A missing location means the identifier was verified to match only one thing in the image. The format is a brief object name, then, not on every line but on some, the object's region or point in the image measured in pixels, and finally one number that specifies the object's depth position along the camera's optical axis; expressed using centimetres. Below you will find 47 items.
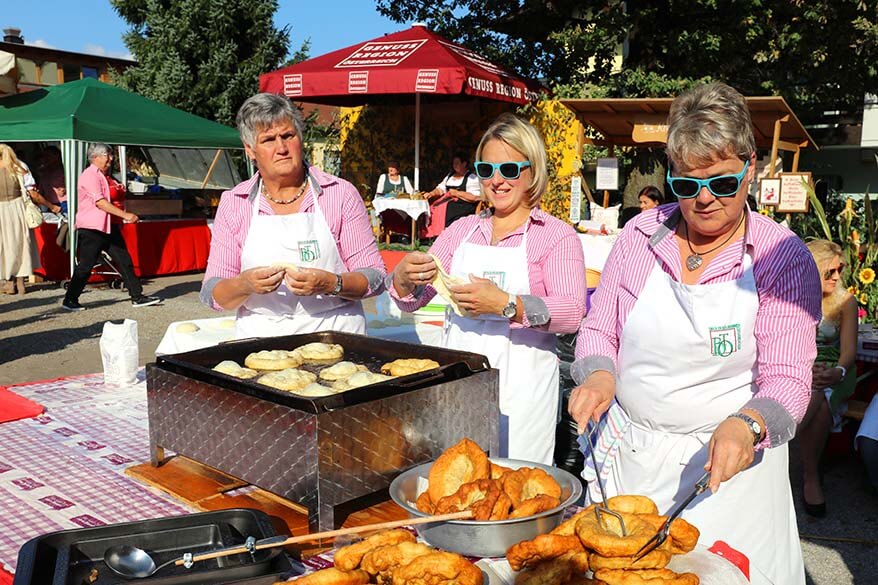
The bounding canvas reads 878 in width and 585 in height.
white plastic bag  383
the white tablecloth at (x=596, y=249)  549
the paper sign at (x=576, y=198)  908
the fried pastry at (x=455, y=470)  158
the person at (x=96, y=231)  903
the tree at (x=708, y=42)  1099
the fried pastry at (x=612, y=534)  132
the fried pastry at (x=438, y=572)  125
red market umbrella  1047
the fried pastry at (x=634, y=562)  131
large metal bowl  142
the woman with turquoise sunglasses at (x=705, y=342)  180
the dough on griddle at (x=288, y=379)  227
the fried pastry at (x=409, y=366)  230
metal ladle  148
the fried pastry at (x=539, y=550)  135
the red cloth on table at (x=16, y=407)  298
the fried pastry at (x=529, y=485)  155
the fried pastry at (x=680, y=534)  140
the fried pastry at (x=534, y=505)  146
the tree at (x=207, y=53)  1995
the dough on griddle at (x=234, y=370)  237
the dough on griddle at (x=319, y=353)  258
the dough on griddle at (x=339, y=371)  241
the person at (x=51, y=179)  1199
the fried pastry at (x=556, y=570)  130
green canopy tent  1003
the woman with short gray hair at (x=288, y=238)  274
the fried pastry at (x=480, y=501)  144
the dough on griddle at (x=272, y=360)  248
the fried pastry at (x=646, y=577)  126
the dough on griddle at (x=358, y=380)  224
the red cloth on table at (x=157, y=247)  1077
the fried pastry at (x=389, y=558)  133
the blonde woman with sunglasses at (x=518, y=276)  256
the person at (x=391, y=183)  1342
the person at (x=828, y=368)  422
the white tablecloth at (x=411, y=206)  1228
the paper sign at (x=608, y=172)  931
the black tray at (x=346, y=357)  188
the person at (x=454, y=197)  1223
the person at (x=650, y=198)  792
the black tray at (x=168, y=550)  142
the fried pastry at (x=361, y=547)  139
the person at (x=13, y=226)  968
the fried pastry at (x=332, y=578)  130
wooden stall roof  770
